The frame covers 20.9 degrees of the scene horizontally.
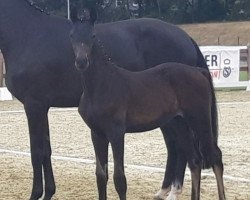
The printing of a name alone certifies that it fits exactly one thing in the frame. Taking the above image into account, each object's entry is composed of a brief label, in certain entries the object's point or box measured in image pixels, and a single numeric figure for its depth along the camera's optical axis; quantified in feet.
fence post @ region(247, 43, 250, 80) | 75.00
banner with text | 68.80
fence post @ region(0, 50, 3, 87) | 71.07
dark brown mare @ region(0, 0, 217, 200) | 22.17
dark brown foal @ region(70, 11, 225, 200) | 18.99
